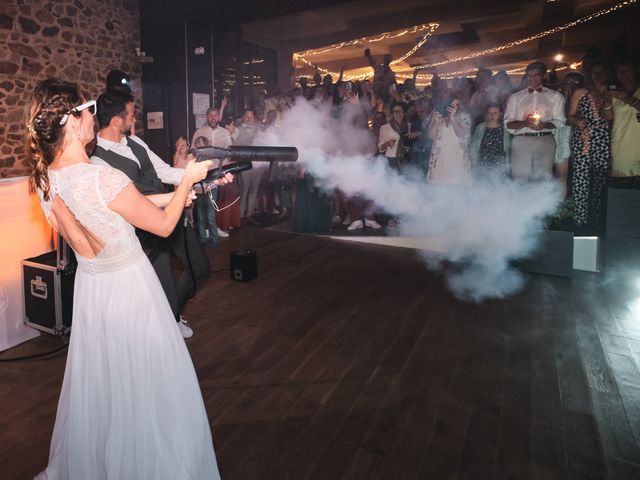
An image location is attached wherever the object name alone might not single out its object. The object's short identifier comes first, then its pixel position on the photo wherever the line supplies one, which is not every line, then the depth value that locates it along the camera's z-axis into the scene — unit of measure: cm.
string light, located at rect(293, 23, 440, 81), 1076
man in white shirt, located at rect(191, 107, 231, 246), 631
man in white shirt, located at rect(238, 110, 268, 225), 733
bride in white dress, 154
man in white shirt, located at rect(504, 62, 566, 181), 524
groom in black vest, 250
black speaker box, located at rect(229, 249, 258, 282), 467
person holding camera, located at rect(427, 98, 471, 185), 583
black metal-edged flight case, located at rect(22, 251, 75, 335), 316
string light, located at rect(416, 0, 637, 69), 927
